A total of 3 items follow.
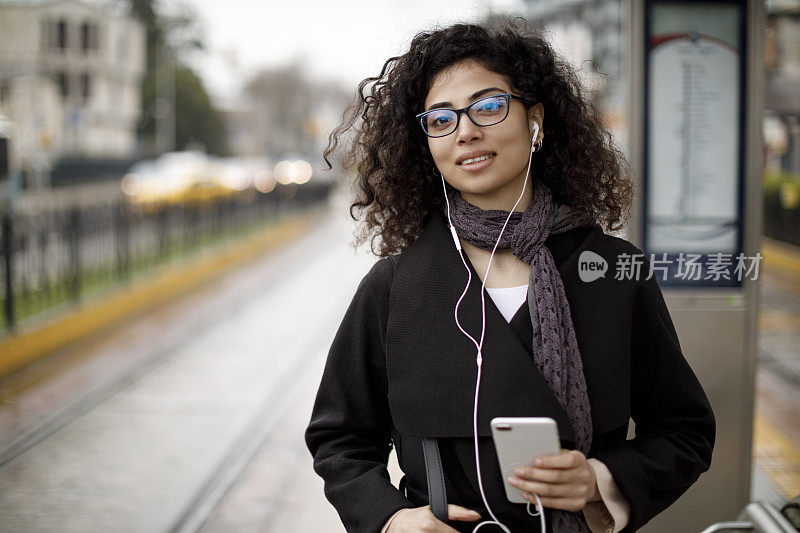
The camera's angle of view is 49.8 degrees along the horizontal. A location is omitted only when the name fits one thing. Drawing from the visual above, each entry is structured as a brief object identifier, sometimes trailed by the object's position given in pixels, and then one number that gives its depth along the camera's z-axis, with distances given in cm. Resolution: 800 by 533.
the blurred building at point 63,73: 1499
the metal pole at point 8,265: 783
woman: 153
